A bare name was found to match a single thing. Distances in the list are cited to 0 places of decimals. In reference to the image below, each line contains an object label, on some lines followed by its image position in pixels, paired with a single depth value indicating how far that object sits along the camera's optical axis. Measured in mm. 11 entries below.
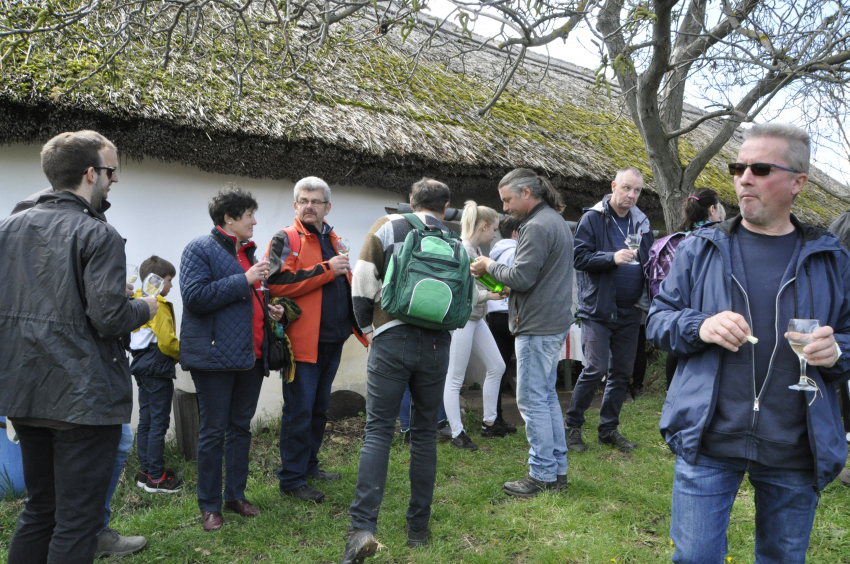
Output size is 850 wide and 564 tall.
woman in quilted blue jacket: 3180
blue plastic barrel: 3545
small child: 3764
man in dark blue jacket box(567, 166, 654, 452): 4391
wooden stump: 4211
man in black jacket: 2154
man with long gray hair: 3564
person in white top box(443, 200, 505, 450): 4344
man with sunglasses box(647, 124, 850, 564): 1818
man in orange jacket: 3582
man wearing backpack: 2848
